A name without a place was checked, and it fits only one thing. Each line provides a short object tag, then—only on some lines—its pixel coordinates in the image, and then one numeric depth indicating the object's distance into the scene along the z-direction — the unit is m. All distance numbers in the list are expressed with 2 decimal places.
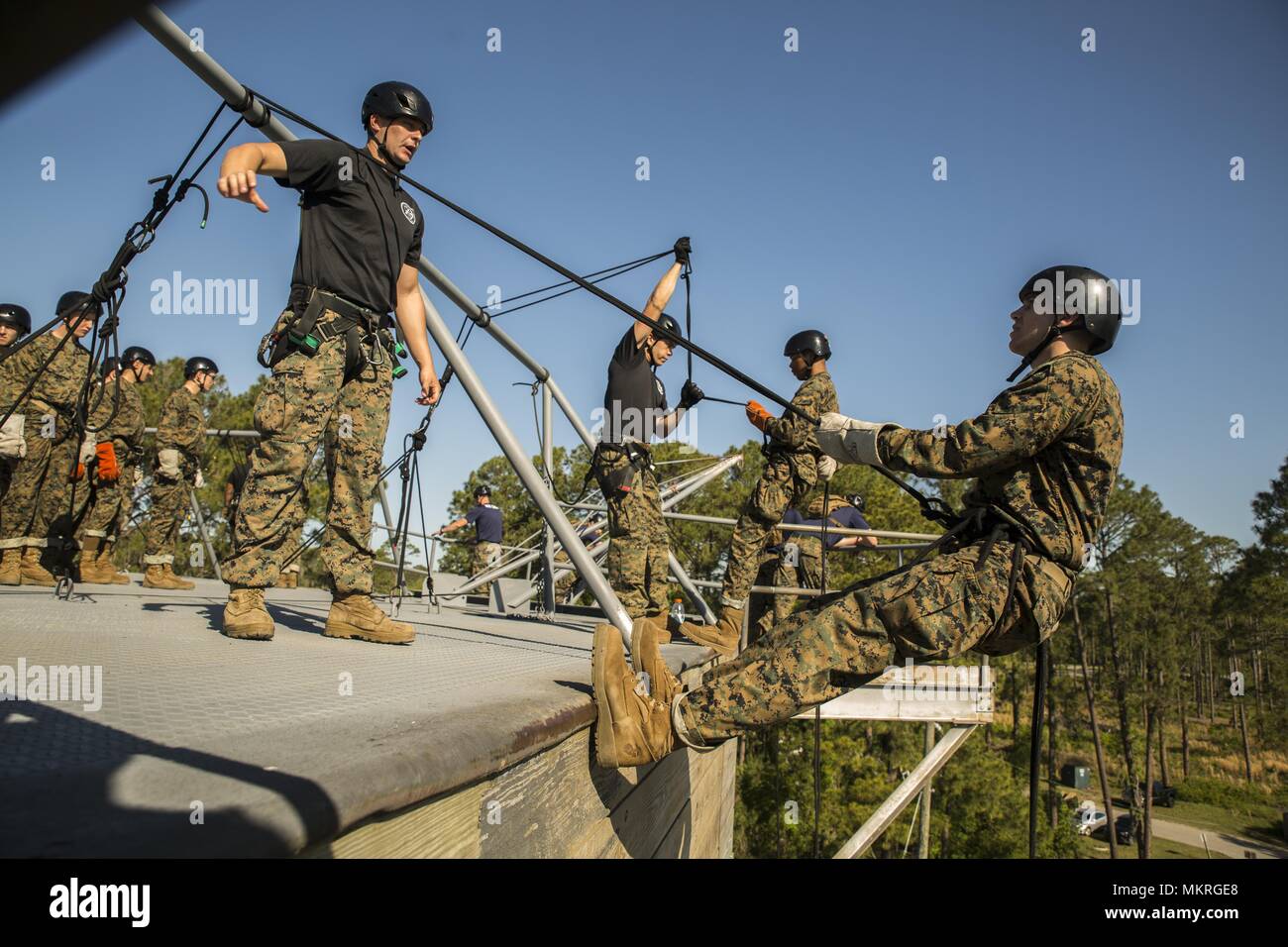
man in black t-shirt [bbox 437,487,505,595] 13.80
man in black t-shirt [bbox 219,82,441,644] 3.53
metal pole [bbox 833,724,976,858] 7.50
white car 42.66
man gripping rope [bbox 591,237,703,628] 5.98
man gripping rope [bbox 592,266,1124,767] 2.82
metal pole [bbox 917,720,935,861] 11.27
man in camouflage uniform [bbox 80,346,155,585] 7.26
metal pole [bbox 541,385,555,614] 6.98
